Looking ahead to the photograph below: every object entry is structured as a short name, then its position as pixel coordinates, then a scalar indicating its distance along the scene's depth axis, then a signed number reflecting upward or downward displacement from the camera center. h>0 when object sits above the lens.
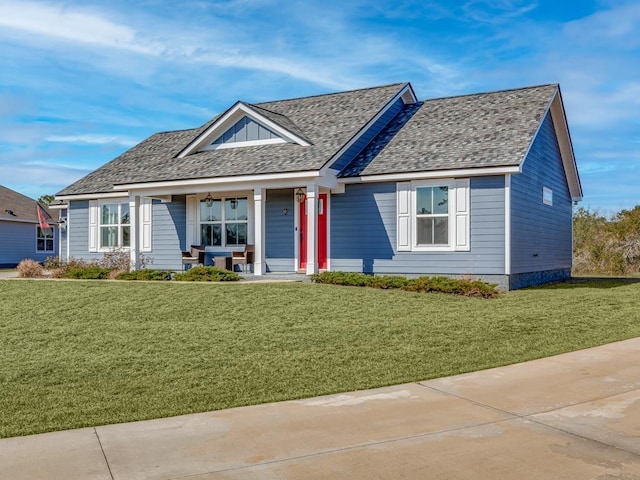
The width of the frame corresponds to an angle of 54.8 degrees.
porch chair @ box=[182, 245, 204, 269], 19.27 -0.47
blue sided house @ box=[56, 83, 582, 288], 15.92 +1.46
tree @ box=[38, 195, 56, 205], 58.59 +4.00
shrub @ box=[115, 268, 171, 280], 17.06 -0.97
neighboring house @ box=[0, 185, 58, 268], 33.31 +0.45
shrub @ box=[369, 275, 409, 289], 14.49 -0.98
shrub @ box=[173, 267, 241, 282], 16.12 -0.93
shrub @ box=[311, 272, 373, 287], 14.88 -0.94
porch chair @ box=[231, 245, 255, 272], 18.12 -0.50
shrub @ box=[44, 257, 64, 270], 21.24 -0.83
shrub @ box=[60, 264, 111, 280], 17.64 -0.95
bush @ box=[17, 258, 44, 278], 19.06 -0.93
